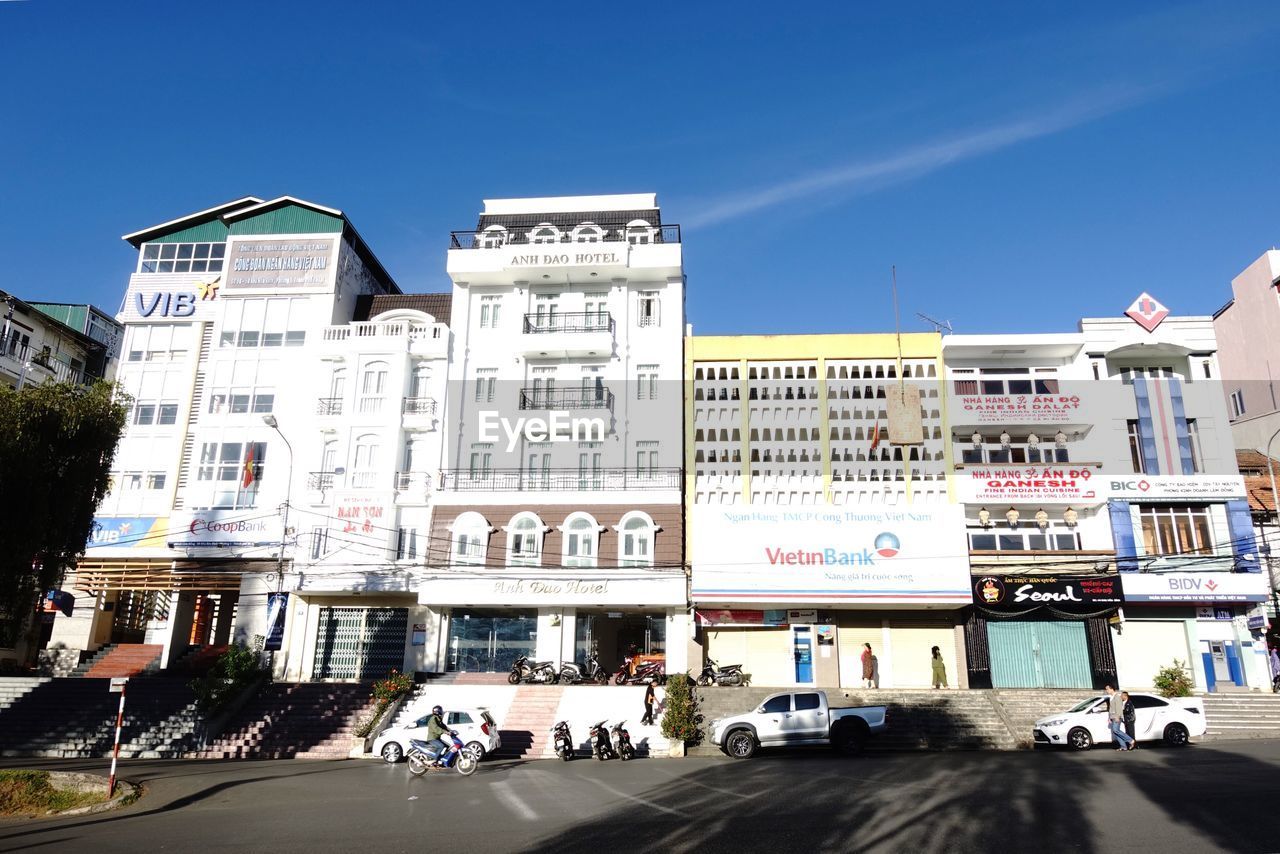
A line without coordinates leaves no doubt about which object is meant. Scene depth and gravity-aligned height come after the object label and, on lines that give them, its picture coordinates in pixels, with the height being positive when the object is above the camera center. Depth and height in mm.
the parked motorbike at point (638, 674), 29672 -549
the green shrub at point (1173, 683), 27703 -589
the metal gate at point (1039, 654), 31391 +273
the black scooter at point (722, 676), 29172 -559
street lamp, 32438 +4378
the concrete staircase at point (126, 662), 32656 -397
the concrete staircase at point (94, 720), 25125 -2032
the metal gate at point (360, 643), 32688 +412
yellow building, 31172 +5290
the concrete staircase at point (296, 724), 25141 -2073
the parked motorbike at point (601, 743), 22312 -2113
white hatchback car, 22031 -1941
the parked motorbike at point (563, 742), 22422 -2120
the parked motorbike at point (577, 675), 29625 -605
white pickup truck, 22031 -1639
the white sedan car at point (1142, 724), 21641 -1448
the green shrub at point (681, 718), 23859 -1589
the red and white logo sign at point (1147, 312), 34750 +13499
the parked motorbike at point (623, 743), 22391 -2113
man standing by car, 20469 -1318
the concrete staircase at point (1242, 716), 25594 -1499
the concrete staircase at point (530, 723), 24578 -1924
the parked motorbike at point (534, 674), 29719 -580
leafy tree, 19672 +3940
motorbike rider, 20188 -1750
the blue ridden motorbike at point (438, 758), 19891 -2277
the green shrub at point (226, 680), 26891 -848
